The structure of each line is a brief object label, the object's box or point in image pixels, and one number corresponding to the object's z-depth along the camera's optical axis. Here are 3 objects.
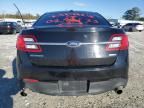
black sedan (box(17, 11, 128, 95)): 1.33
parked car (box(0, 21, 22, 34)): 10.86
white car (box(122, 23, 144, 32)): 17.30
